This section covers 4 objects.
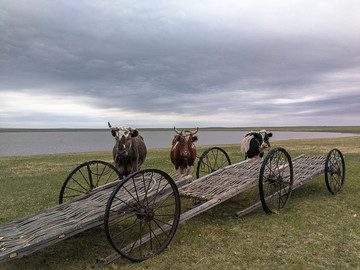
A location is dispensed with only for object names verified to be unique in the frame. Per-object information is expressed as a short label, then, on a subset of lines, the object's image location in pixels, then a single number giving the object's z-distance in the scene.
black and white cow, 11.65
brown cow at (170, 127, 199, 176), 8.82
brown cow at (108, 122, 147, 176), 7.46
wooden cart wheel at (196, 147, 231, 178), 9.27
